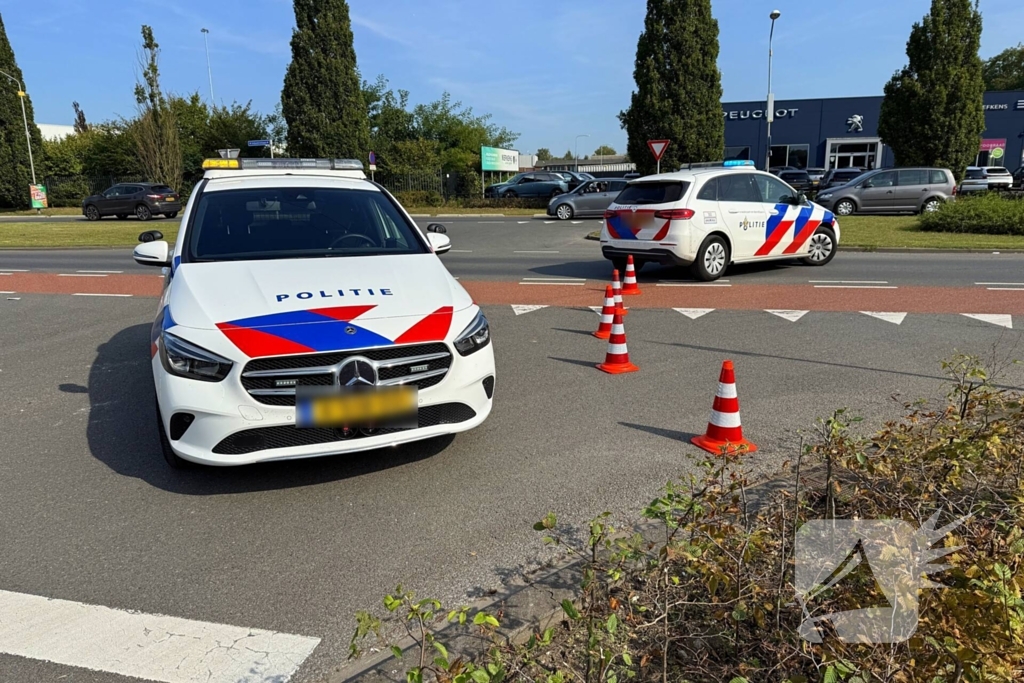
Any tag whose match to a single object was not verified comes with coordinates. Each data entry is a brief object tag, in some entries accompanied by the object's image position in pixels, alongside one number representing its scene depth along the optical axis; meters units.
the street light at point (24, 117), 40.46
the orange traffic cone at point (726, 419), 4.56
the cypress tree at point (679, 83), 28.52
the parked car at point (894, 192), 23.26
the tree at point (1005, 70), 72.25
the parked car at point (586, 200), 26.80
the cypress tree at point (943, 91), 27.38
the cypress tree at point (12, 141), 40.28
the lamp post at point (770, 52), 36.79
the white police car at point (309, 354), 3.76
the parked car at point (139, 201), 30.59
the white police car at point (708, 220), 10.99
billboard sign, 43.89
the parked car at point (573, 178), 36.97
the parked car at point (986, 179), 32.41
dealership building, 48.59
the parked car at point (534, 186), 35.72
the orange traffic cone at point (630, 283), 10.29
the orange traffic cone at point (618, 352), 6.57
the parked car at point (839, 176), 31.09
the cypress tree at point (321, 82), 38.22
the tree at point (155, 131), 42.88
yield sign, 20.18
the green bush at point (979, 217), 17.97
